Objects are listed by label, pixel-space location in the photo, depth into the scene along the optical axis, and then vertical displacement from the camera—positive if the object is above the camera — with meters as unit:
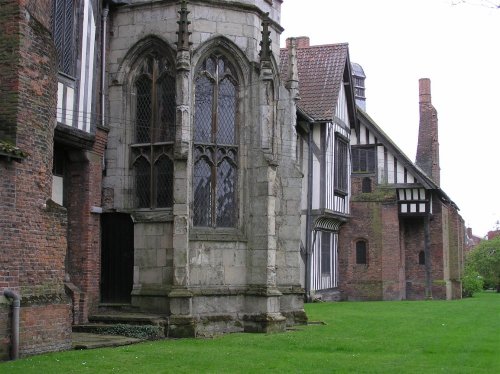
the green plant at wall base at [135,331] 15.40 -1.30
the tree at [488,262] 47.69 +0.43
